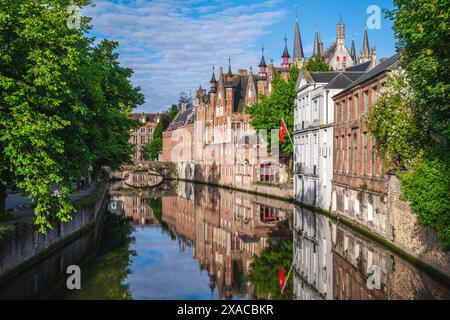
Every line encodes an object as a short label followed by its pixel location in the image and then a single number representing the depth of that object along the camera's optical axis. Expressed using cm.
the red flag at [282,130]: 4759
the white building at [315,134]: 3838
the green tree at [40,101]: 1734
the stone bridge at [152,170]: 9519
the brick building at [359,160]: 2722
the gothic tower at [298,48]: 8512
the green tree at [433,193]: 1777
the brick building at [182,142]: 9488
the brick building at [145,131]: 14618
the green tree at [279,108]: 5097
